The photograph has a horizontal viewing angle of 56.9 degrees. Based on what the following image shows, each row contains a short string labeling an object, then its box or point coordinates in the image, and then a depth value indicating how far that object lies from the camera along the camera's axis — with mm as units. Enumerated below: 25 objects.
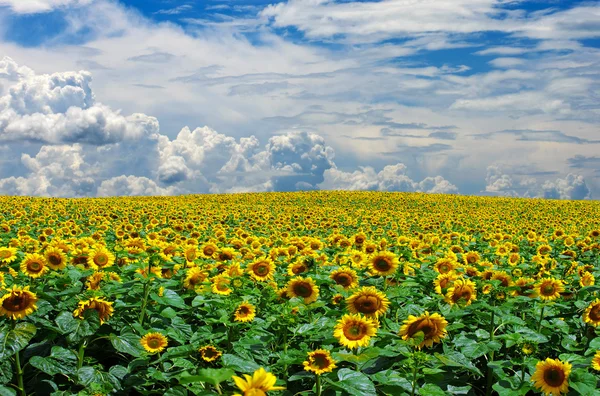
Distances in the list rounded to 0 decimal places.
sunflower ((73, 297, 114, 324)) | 4727
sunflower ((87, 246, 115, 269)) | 6301
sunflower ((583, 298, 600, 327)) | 5352
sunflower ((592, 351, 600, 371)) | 4352
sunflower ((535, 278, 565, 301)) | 5973
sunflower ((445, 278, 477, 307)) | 5480
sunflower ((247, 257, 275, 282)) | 6273
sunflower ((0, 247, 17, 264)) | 6227
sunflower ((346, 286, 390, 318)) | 4797
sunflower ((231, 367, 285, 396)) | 2729
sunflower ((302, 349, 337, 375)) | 3904
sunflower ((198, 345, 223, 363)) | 4219
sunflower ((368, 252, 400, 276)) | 5988
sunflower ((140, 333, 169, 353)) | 4661
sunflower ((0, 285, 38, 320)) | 4500
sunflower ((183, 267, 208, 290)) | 6125
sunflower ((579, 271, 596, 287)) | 7270
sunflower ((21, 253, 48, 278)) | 5621
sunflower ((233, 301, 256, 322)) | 4859
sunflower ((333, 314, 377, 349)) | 4270
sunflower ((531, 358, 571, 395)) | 3998
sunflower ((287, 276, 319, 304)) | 5465
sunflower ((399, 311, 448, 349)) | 4230
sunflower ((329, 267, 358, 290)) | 5920
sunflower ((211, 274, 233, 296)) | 5734
